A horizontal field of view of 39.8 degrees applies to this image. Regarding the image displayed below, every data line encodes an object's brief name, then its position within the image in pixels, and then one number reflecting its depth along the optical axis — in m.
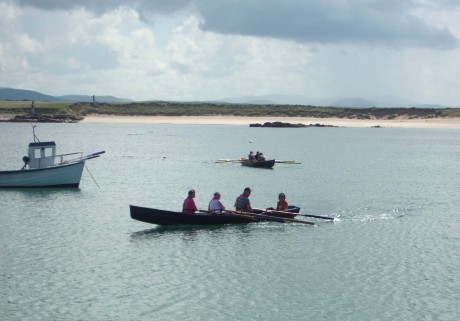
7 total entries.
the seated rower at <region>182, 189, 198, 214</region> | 29.50
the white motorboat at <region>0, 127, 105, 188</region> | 41.12
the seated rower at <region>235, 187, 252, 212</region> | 30.72
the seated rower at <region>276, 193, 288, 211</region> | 31.12
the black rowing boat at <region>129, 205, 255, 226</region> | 28.78
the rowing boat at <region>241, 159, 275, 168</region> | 57.06
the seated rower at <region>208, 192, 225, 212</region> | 29.73
